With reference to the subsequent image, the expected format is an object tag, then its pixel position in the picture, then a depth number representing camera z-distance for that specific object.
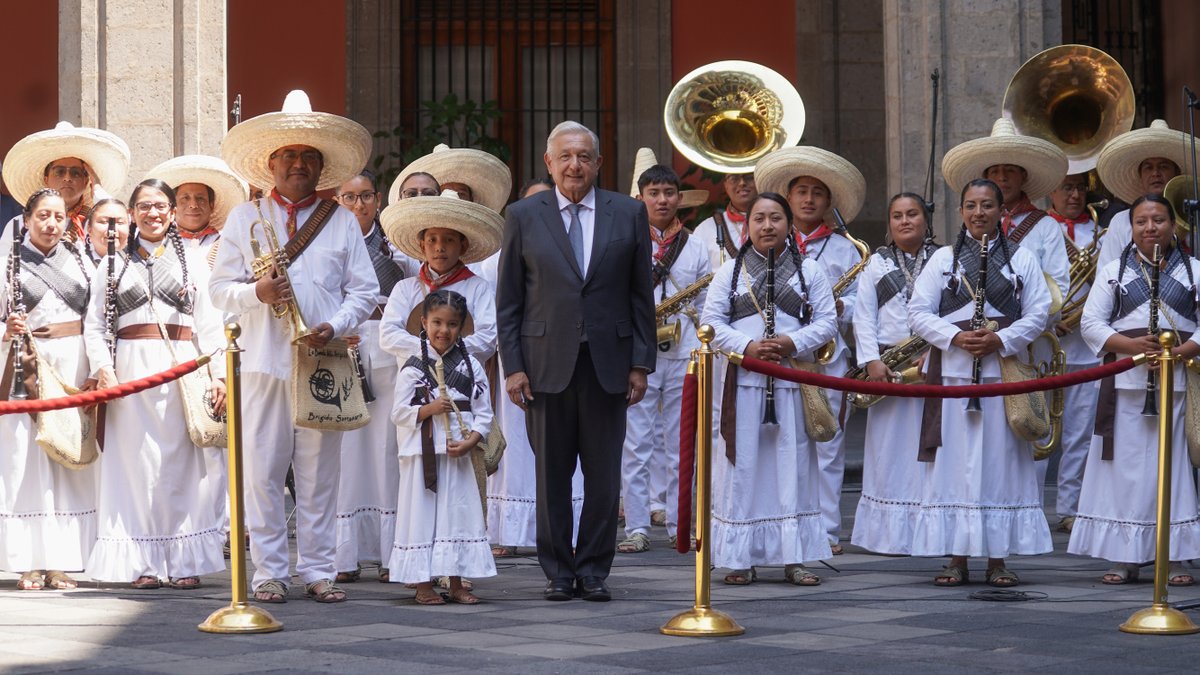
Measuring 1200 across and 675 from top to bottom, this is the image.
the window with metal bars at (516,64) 17.16
